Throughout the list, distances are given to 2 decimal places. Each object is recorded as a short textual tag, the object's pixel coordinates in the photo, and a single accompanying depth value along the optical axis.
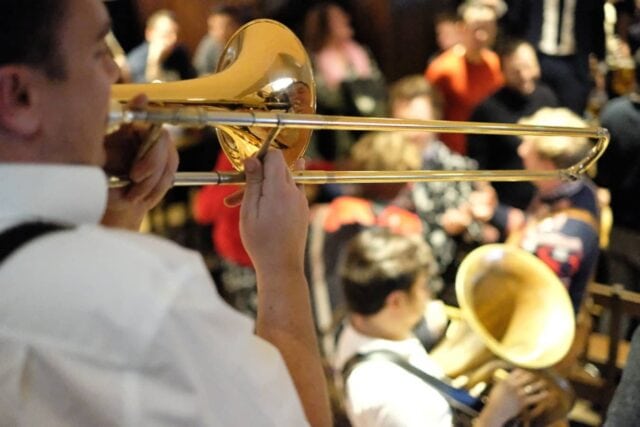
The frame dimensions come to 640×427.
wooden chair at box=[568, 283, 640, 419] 2.19
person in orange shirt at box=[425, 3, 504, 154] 3.22
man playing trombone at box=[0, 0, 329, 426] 0.58
